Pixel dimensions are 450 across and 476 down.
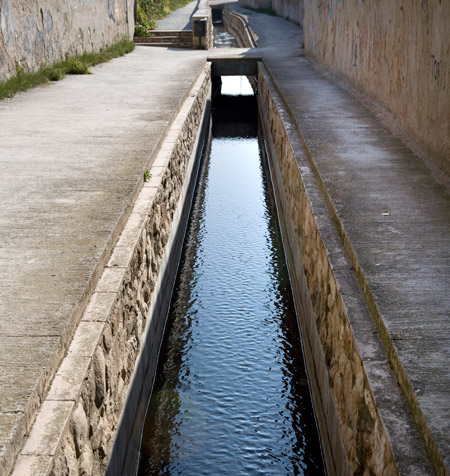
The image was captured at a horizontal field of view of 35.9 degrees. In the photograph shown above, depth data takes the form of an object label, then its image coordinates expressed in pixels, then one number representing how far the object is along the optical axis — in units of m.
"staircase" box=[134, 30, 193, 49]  19.88
